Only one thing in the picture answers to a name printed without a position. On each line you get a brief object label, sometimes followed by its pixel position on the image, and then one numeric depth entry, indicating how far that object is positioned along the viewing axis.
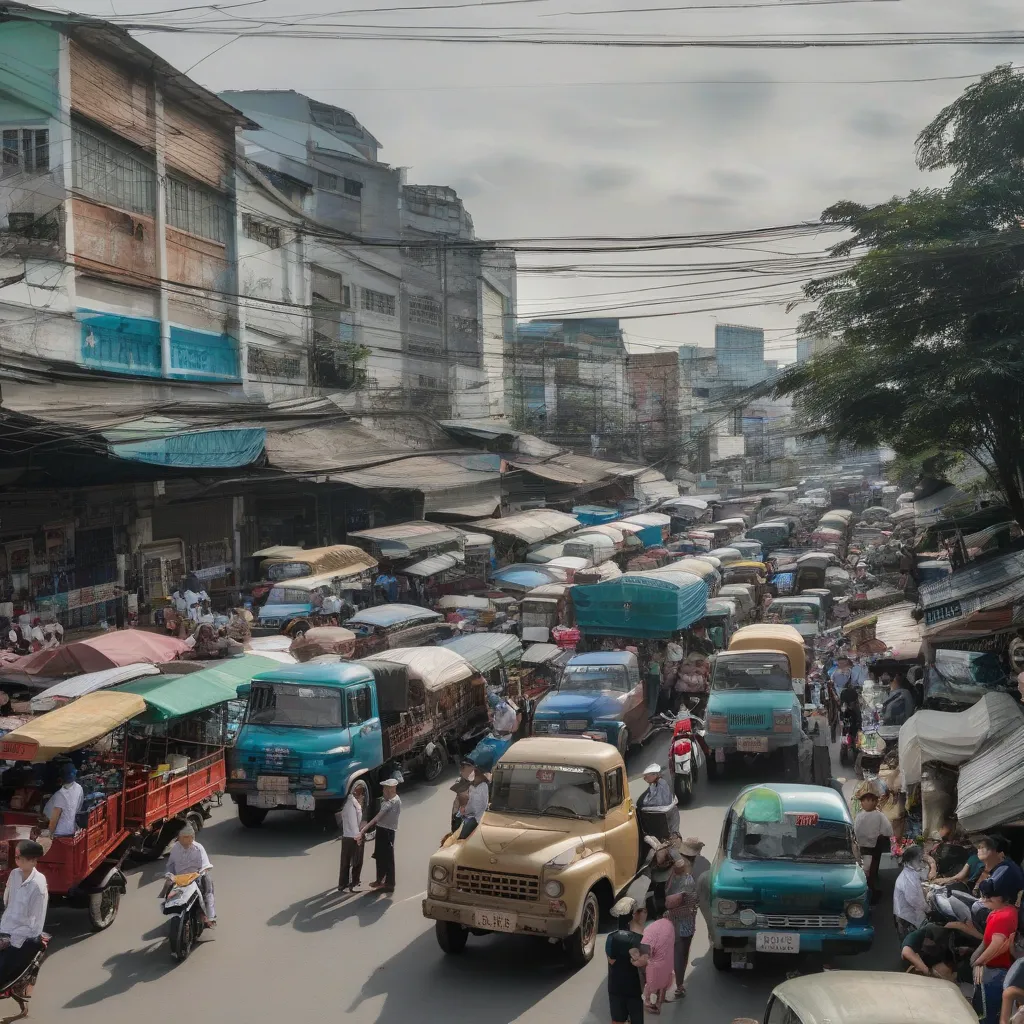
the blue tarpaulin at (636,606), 22.44
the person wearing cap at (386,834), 11.44
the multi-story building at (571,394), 69.00
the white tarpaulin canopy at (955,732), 11.53
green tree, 17.16
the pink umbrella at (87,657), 15.99
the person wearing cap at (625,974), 7.66
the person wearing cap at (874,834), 11.34
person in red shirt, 7.52
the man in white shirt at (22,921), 8.18
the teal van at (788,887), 8.88
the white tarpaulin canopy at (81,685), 13.76
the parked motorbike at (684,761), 14.70
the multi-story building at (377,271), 46.06
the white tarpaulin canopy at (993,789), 9.54
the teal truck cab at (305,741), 13.21
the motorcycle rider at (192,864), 10.14
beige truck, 9.16
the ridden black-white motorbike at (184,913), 9.66
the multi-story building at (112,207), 25.77
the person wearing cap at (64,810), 10.23
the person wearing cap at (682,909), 8.97
